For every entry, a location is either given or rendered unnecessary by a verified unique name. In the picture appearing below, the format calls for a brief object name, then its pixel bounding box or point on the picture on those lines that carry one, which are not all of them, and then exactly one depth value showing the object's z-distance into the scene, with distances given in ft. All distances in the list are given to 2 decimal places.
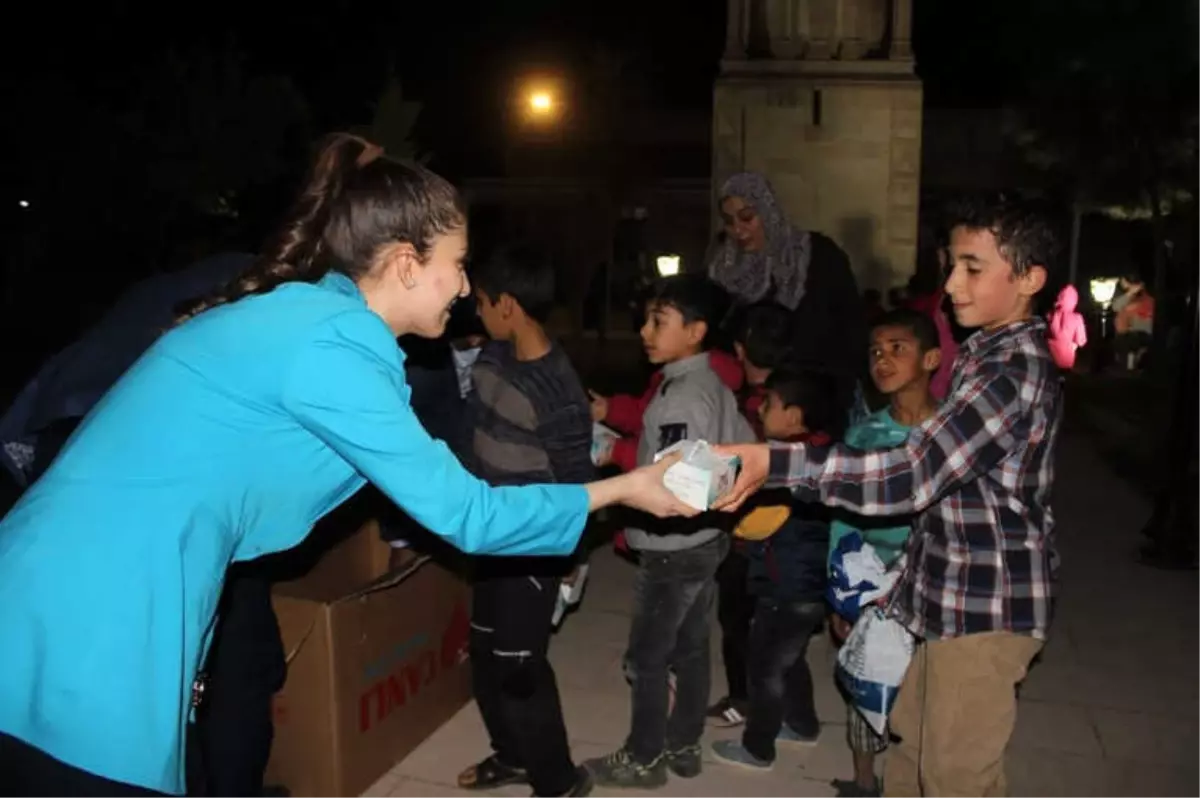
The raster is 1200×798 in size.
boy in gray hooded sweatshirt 13.03
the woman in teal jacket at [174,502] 6.31
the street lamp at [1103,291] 50.01
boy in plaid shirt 9.42
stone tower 37.58
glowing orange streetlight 67.56
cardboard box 12.82
